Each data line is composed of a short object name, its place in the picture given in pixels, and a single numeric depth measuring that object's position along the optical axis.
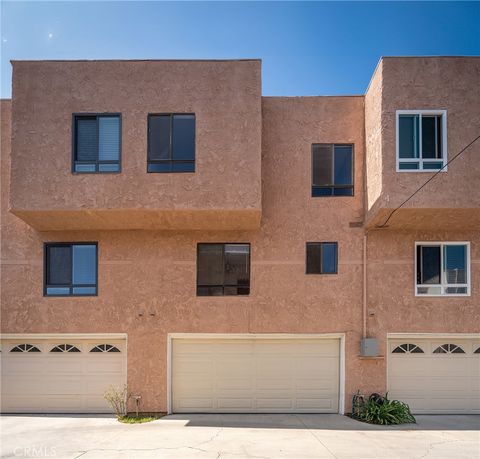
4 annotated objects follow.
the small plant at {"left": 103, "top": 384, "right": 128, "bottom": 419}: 9.79
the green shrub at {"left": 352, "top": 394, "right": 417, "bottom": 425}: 9.20
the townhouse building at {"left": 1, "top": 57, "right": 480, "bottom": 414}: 9.45
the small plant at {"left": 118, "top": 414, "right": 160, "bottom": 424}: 9.19
